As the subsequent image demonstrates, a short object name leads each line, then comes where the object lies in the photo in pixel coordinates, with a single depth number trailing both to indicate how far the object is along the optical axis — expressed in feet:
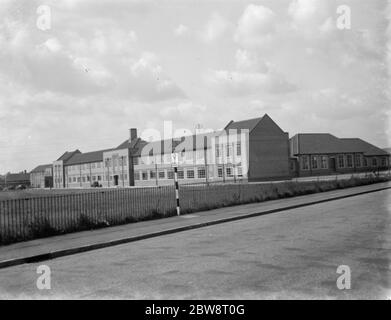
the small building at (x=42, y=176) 444.55
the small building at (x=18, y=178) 478.72
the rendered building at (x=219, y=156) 208.23
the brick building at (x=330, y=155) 235.40
